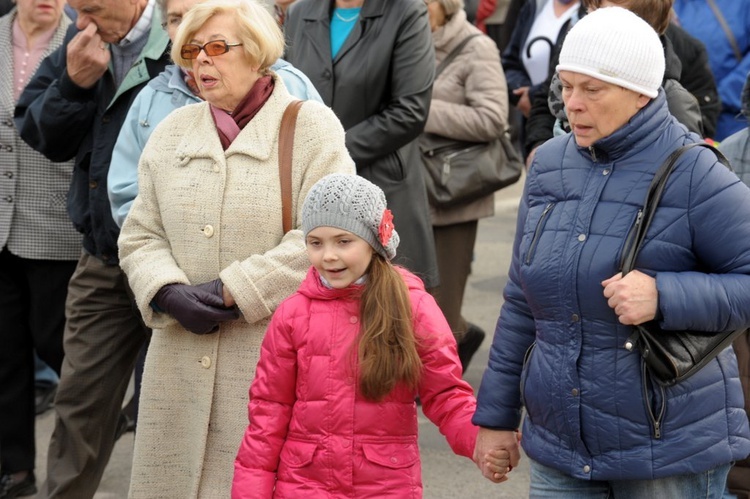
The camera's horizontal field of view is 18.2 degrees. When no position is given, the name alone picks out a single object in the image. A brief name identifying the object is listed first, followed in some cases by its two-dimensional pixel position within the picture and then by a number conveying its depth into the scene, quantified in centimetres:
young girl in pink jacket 643
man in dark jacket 888
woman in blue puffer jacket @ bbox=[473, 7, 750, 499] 563
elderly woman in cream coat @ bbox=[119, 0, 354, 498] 733
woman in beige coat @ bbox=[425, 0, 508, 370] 1146
